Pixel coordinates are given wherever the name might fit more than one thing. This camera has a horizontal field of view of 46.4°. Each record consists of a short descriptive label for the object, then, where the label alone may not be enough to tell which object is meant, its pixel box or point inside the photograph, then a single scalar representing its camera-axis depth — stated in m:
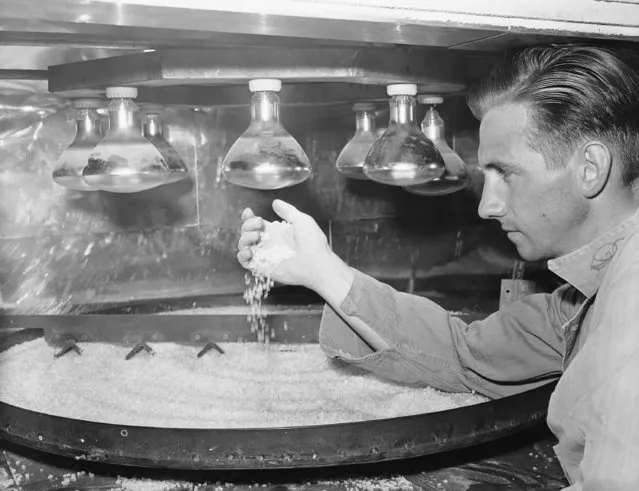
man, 0.91
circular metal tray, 1.39
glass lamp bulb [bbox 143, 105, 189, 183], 1.79
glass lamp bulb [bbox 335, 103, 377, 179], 1.91
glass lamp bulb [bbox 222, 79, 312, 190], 1.40
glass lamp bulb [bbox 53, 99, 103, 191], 1.76
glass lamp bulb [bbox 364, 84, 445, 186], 1.58
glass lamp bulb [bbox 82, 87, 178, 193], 1.46
